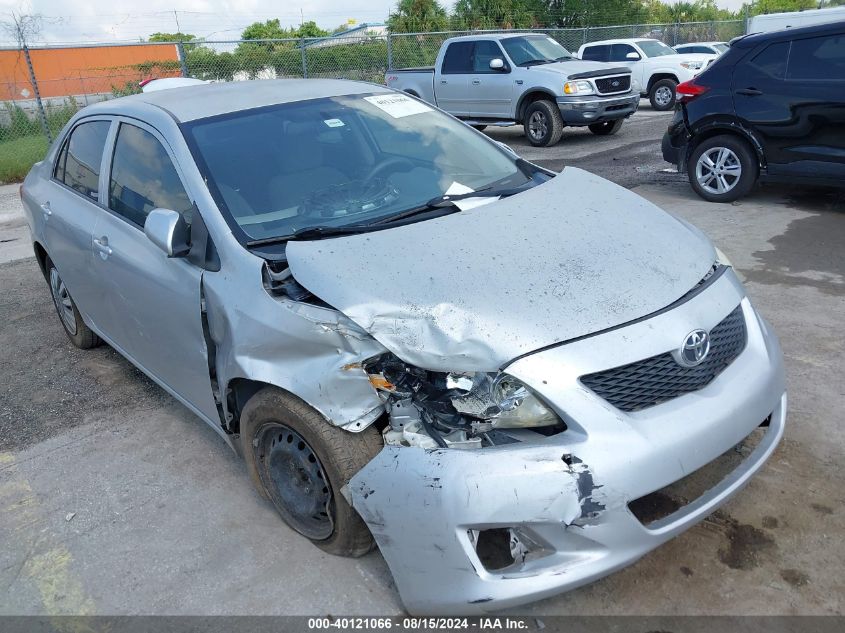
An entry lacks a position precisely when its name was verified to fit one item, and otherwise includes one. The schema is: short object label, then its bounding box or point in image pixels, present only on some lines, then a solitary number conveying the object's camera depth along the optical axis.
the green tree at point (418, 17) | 34.62
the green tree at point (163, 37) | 48.44
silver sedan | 2.12
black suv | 6.49
